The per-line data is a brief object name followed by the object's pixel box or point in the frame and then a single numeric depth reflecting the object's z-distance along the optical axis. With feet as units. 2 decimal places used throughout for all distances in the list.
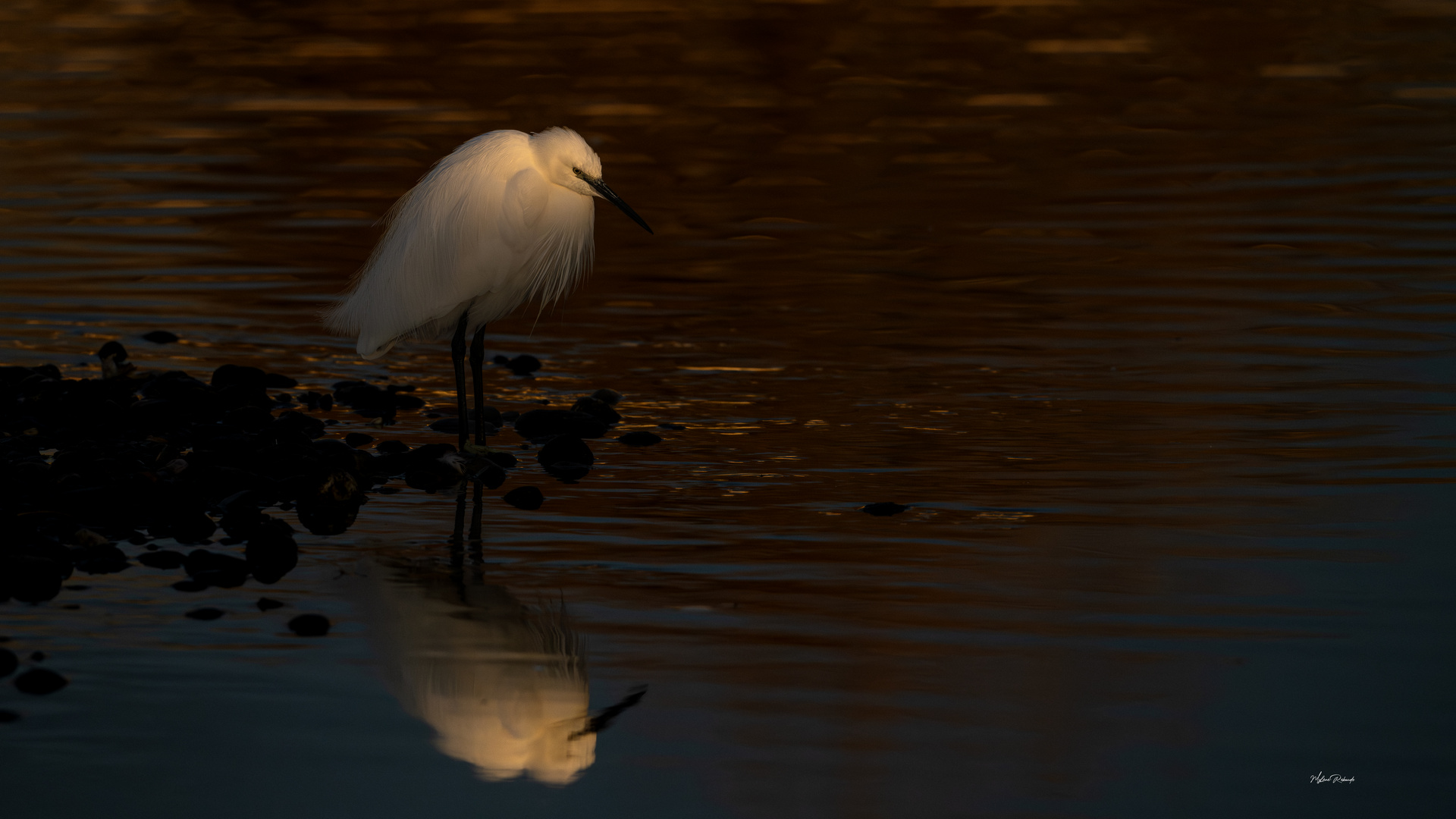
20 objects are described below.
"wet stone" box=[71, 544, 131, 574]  47.26
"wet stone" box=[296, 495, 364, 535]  51.85
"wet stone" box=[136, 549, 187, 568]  47.29
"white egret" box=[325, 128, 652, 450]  59.11
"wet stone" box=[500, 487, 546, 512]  54.24
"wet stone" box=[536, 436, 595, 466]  58.80
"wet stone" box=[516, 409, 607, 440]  63.36
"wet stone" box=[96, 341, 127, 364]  72.49
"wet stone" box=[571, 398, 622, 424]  64.80
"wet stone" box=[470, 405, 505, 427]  65.67
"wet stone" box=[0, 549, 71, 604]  44.80
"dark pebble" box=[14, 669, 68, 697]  38.78
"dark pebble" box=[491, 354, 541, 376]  74.59
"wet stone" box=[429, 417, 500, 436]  64.95
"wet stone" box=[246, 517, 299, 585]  47.42
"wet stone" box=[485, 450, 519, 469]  59.21
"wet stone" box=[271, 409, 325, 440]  60.59
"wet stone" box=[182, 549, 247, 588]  46.44
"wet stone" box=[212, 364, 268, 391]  68.33
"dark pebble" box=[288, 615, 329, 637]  42.57
